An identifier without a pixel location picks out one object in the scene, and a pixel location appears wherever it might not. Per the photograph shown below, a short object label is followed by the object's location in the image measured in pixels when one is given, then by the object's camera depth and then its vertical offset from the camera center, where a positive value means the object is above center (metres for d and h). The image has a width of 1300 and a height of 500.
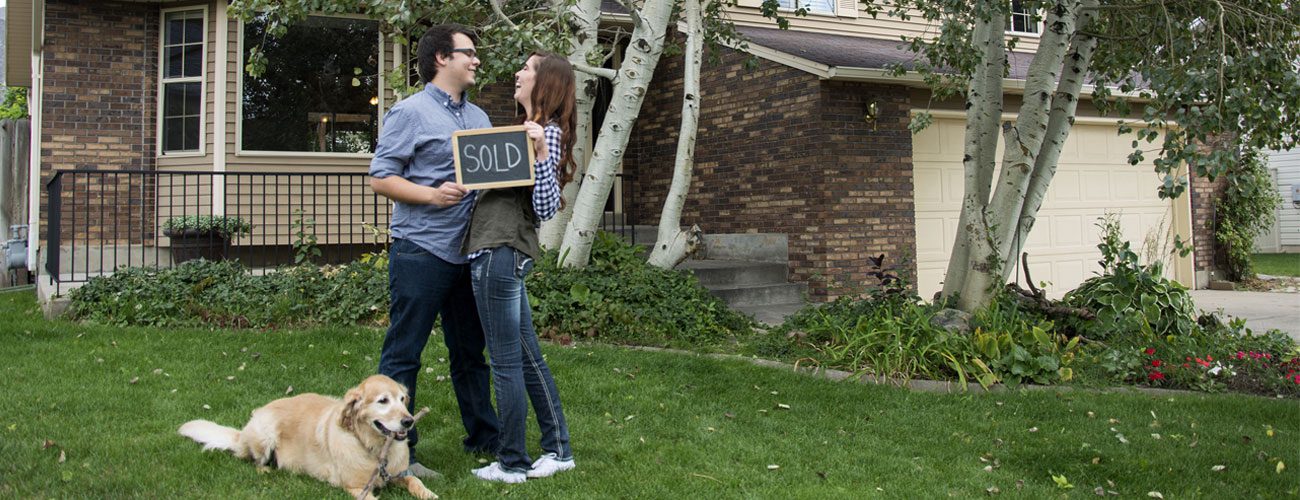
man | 3.18 +0.28
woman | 3.19 +0.09
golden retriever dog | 3.03 -0.56
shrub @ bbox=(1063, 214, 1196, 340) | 6.39 -0.23
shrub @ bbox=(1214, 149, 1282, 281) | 12.42 +0.58
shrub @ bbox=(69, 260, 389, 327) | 7.04 -0.14
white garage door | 10.22 +0.79
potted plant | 9.13 +0.46
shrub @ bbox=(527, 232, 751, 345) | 6.81 -0.24
